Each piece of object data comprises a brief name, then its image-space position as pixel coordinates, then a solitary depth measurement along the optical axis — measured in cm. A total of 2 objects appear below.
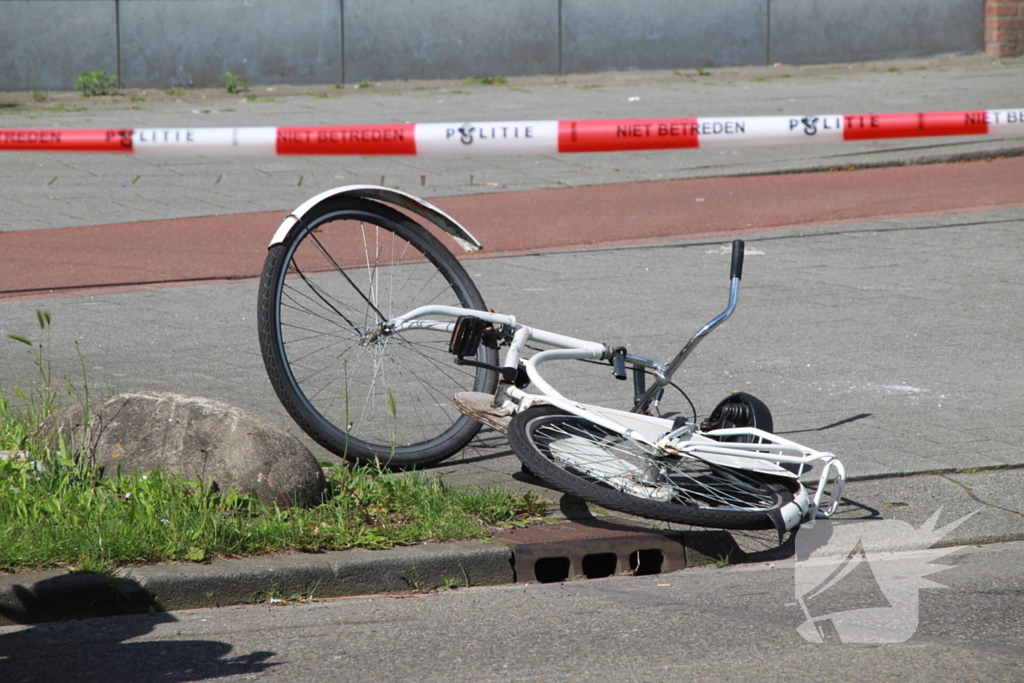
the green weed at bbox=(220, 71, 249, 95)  3506
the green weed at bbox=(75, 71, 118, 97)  3406
